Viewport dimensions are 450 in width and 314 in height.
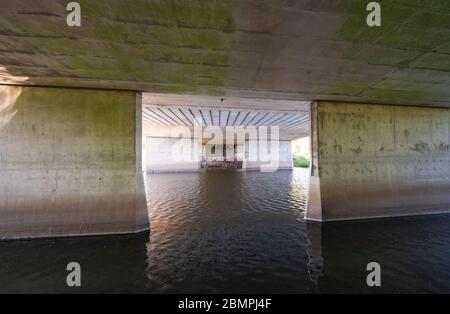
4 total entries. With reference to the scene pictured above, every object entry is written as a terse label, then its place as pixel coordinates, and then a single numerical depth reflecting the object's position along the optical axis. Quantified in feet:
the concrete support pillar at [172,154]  98.02
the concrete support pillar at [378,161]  28.02
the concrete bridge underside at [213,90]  12.42
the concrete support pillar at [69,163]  21.63
